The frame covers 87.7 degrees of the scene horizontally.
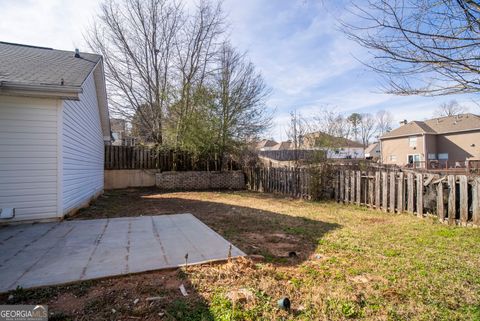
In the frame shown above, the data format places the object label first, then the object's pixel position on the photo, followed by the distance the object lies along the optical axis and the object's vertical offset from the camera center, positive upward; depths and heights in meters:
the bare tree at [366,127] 48.50 +6.86
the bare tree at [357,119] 43.08 +7.74
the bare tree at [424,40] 2.52 +1.32
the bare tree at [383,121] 47.72 +7.97
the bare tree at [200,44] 14.46 +6.95
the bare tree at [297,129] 12.01 +1.63
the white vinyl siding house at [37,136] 4.95 +0.52
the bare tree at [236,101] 12.97 +3.19
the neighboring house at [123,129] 15.06 +2.36
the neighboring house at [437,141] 25.95 +2.39
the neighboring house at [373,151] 47.26 +2.12
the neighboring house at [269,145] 52.31 +3.62
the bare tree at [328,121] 11.48 +1.94
